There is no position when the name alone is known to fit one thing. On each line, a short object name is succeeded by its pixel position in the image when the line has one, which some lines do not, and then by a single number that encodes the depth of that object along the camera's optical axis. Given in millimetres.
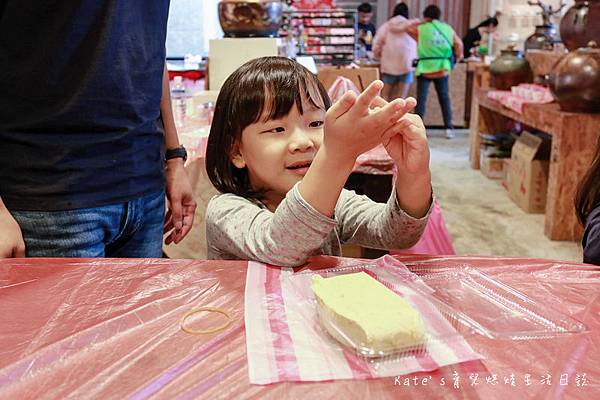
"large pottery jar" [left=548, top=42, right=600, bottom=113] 3246
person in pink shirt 6867
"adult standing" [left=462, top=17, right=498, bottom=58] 7477
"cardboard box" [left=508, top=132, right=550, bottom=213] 3885
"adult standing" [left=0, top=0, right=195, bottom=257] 1007
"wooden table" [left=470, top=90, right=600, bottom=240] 3271
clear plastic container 615
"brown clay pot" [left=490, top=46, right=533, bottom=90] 4809
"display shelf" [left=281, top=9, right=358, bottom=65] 5691
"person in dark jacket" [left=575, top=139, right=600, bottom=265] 1146
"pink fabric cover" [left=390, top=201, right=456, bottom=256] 2299
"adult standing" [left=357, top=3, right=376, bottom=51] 8352
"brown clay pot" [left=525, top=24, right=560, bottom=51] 5121
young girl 834
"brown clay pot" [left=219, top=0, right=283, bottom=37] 3004
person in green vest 6559
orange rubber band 648
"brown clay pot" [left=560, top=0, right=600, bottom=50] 3725
